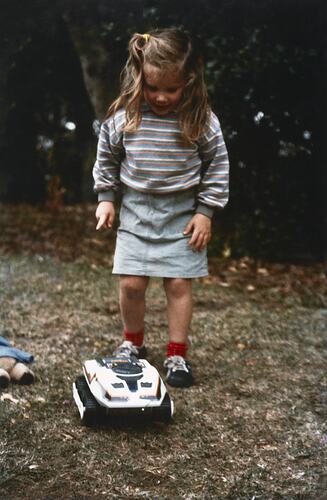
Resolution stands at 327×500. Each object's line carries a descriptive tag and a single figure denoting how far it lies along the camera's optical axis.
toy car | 2.17
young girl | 2.63
